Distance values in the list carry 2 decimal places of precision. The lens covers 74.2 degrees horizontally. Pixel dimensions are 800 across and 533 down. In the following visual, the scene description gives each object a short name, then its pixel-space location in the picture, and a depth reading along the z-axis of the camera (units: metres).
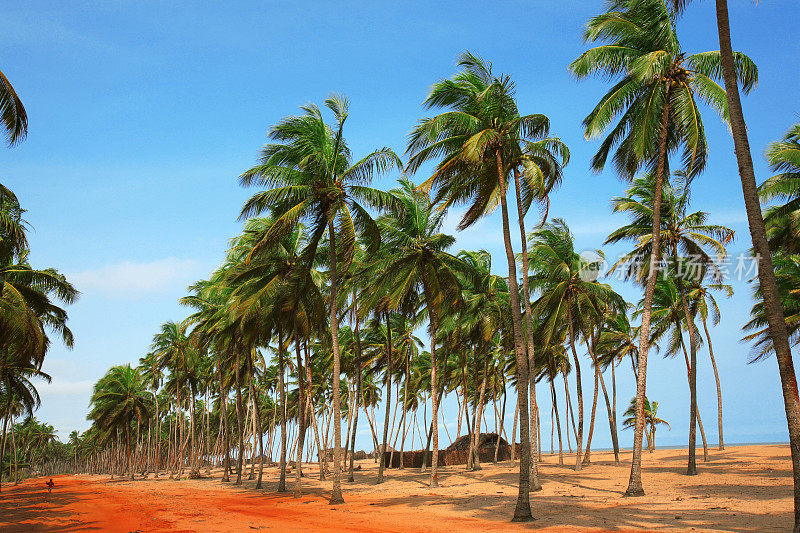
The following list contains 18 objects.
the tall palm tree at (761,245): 9.22
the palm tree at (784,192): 19.64
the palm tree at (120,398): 49.03
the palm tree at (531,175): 17.11
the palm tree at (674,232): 21.23
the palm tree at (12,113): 12.36
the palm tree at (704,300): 26.59
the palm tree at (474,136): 16.12
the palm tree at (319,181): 18.73
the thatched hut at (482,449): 43.03
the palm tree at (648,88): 15.48
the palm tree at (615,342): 33.62
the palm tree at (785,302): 24.19
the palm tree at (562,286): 24.45
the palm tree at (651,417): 52.06
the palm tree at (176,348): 39.94
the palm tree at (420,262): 22.78
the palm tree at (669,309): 25.98
